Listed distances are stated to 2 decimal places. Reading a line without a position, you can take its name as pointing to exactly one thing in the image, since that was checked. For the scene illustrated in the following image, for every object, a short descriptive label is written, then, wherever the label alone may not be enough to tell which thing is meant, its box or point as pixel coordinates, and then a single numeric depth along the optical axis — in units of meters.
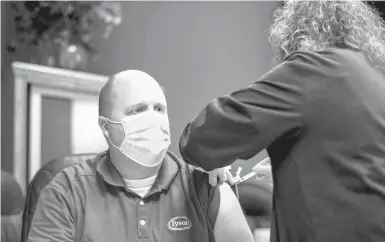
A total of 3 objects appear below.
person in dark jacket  1.21
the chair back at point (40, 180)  1.90
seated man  1.65
